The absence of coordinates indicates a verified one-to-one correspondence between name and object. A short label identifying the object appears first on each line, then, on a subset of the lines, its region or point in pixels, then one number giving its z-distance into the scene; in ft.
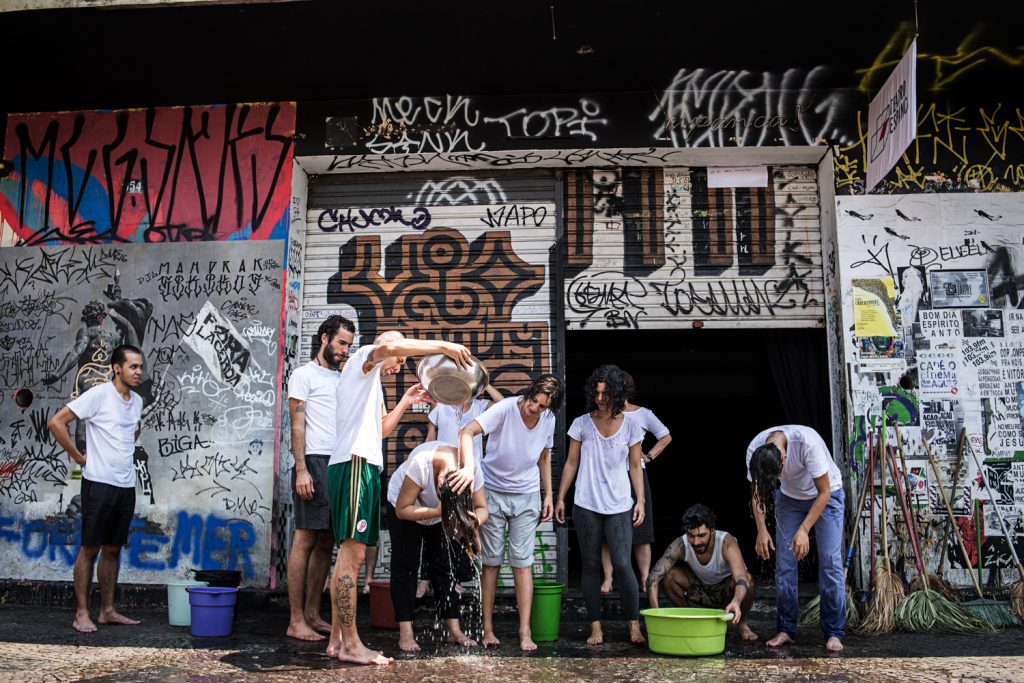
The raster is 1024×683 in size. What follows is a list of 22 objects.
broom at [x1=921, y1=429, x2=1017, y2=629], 20.35
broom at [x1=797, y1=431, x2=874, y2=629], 20.66
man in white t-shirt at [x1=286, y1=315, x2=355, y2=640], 19.39
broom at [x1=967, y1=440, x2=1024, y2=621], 20.65
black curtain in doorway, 25.07
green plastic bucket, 19.36
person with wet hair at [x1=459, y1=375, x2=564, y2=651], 18.51
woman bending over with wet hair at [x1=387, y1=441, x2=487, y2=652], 17.37
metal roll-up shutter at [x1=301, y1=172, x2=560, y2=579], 25.34
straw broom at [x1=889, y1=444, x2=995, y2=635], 19.92
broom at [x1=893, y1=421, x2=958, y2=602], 20.94
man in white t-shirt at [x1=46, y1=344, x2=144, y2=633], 20.03
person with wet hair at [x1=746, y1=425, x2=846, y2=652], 17.81
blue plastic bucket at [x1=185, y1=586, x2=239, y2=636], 18.80
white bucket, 20.24
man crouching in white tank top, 19.22
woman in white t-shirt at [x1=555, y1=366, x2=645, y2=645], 19.08
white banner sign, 20.68
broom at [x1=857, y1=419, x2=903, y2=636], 20.03
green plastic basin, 17.20
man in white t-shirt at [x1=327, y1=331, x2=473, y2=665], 16.35
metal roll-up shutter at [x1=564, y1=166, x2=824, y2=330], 25.32
